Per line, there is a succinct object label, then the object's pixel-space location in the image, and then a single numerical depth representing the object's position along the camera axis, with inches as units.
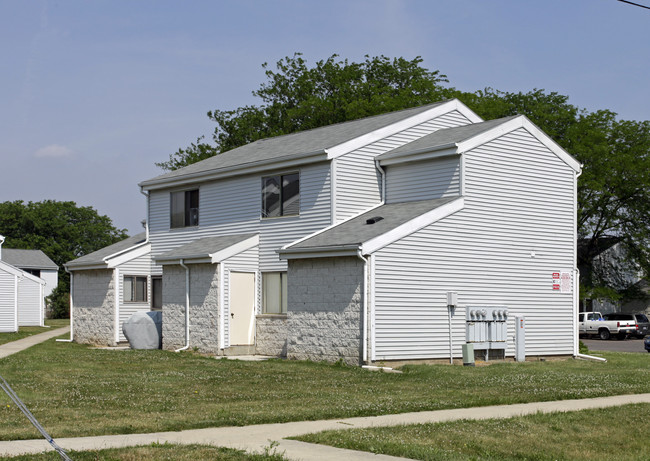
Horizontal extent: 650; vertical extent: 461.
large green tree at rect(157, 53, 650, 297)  2016.5
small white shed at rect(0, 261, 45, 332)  2261.3
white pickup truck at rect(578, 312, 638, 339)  1996.8
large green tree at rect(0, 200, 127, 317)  3592.5
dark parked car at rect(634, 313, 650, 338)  2039.9
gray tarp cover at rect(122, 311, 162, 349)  1127.6
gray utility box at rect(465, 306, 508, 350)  949.2
